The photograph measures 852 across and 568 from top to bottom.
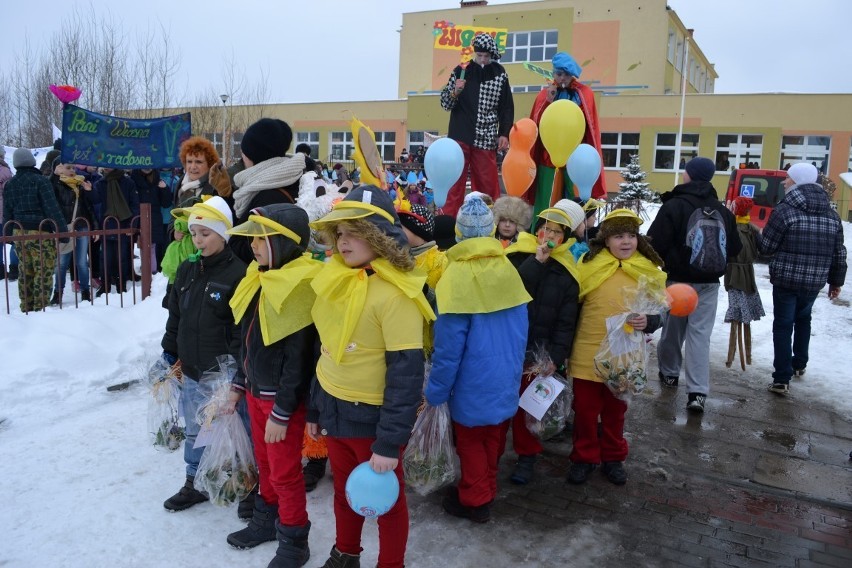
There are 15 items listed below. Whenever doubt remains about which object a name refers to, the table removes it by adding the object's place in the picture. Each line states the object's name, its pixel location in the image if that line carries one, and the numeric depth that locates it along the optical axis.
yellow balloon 4.96
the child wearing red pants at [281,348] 3.04
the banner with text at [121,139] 7.98
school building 29.48
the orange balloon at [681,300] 4.28
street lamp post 24.18
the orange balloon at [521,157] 5.27
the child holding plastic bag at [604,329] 4.14
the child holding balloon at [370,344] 2.74
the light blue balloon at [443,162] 4.92
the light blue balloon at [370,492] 2.62
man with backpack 5.41
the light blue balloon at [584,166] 5.04
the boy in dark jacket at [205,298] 3.49
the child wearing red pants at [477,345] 3.42
